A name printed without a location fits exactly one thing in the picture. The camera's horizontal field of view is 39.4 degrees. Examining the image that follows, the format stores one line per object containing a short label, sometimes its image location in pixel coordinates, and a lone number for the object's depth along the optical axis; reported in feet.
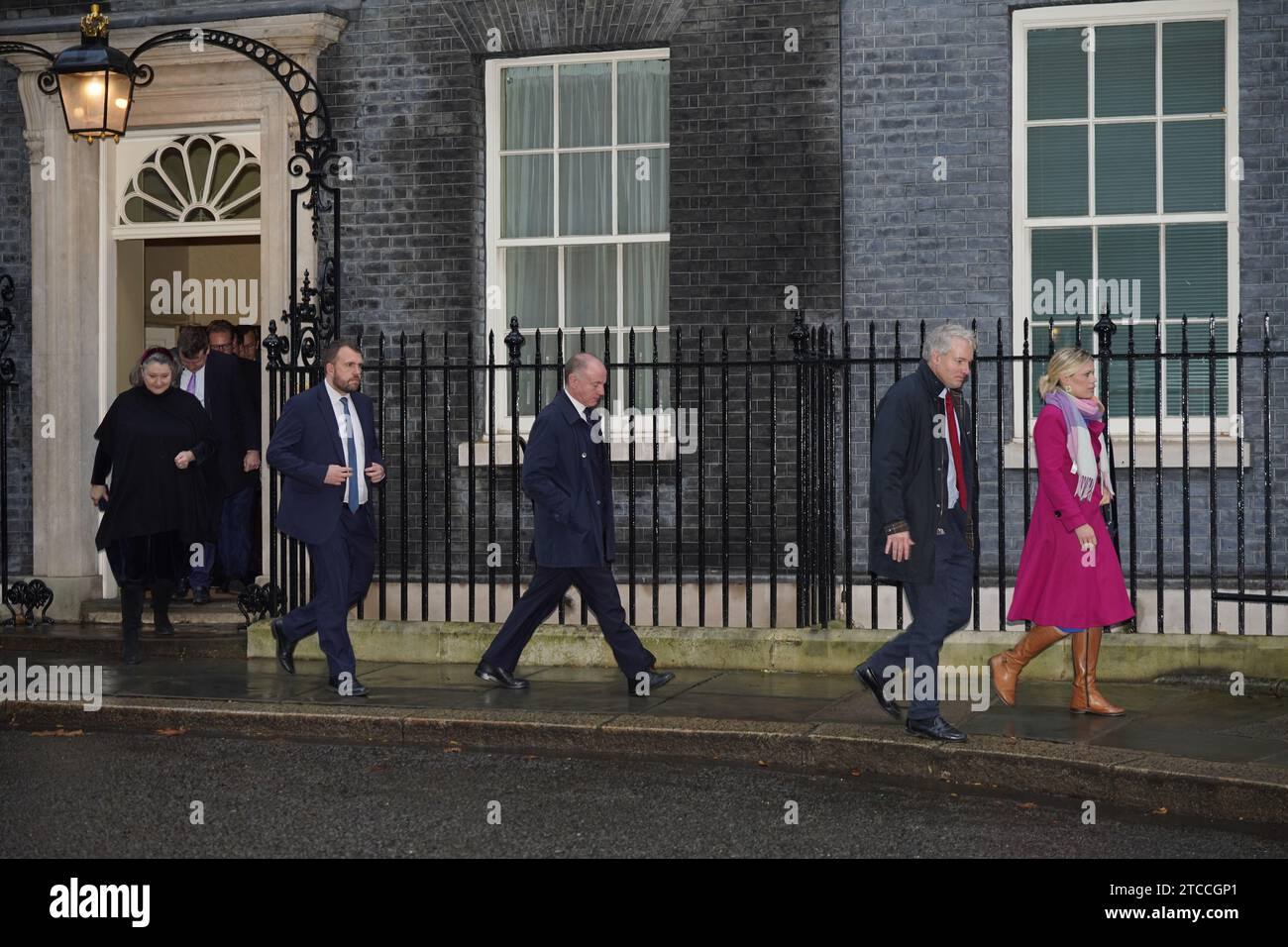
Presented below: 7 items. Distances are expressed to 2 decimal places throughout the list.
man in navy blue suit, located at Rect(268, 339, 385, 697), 29.76
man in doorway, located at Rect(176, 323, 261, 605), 39.22
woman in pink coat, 26.76
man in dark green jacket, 25.09
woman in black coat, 34.35
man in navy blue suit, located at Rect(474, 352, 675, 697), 29.25
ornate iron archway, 36.68
